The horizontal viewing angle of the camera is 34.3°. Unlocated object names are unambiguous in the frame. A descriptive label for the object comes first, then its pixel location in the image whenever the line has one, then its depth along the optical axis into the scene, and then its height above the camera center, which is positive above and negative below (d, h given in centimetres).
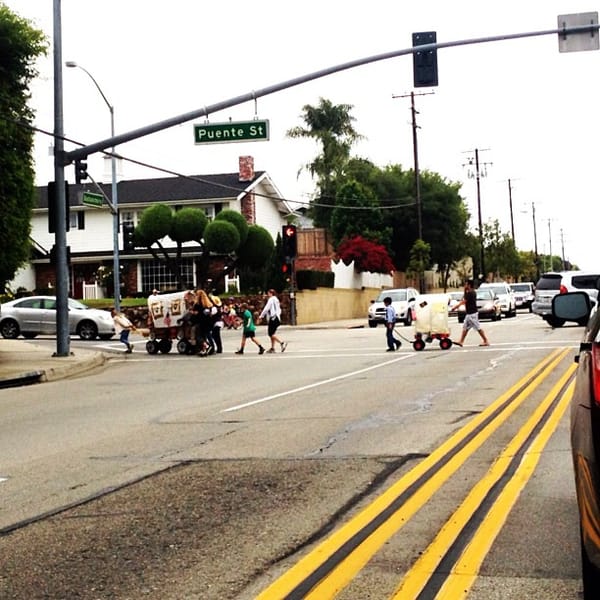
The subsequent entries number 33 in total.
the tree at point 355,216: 6438 +536
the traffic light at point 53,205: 2264 +232
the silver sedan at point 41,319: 3288 -51
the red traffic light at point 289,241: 4072 +236
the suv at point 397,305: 4175 -48
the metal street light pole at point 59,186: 2259 +275
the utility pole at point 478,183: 7631 +867
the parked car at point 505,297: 4919 -30
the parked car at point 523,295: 6178 -28
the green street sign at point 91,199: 2625 +284
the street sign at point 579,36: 1745 +456
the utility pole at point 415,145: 5731 +886
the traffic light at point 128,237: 5006 +350
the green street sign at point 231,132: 2036 +353
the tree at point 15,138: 2116 +370
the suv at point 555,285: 3191 +14
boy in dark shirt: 2435 -56
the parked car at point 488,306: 4422 -65
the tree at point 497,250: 8806 +375
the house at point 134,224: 5497 +440
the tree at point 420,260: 6041 +211
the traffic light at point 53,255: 2256 +114
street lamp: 3453 +308
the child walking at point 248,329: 2523 -79
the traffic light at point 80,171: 2303 +316
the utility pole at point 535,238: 11915 +642
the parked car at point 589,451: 389 -68
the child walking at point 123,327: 2697 -70
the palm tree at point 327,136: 7050 +1175
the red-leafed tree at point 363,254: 6047 +257
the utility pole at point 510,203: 9490 +880
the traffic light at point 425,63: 1806 +429
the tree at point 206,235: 4666 +321
